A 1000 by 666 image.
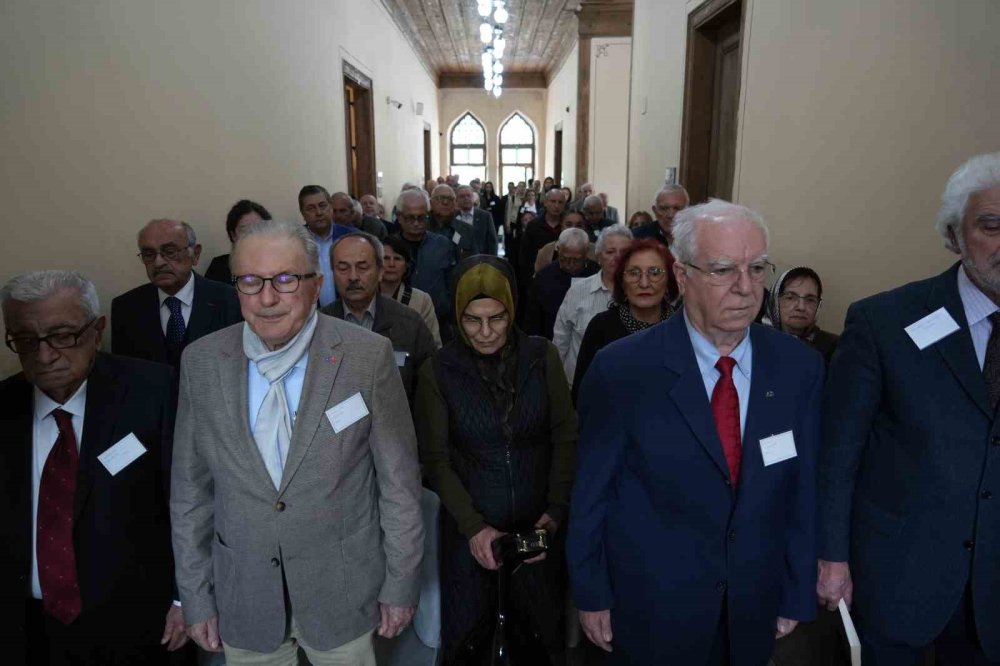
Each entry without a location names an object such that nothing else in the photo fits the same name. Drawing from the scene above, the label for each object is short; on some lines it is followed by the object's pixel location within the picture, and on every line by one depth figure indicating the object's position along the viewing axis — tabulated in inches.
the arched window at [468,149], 840.9
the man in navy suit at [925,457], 60.2
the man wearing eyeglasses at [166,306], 108.5
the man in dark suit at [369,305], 112.0
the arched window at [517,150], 840.3
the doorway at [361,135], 346.9
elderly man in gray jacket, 63.7
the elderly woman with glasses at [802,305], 115.7
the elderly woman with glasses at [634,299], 112.0
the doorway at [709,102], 191.0
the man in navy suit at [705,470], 60.7
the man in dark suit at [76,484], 67.9
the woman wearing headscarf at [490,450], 84.4
